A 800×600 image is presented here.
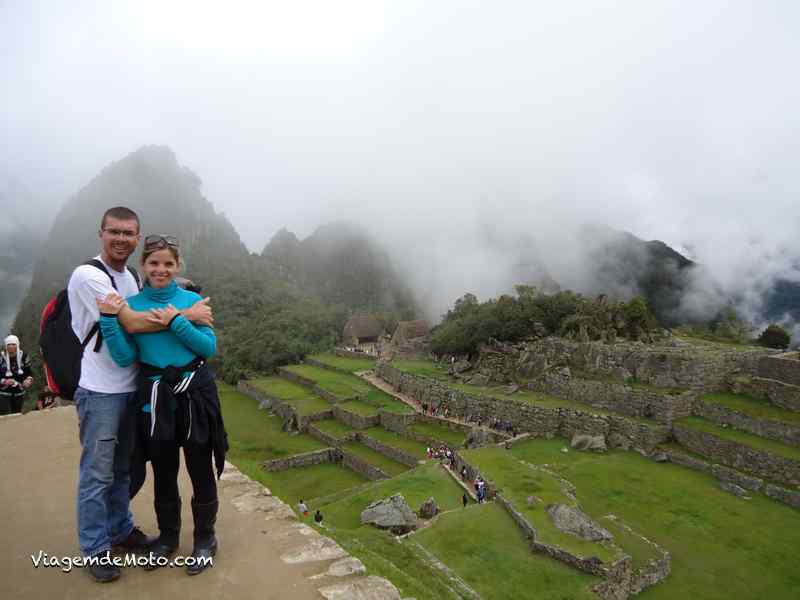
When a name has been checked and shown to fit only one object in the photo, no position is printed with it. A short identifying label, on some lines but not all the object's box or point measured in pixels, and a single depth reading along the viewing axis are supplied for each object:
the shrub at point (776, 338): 24.03
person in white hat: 6.49
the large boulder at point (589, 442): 15.19
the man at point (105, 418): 2.91
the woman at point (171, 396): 2.99
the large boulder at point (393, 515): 10.17
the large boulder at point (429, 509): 11.02
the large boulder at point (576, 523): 9.15
